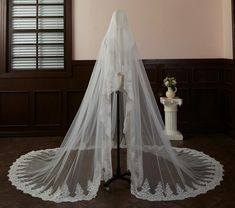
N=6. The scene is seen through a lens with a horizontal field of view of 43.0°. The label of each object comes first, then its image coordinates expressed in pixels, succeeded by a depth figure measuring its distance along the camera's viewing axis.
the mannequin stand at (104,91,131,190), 2.94
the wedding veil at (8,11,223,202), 2.83
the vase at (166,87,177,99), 4.89
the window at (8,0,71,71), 5.17
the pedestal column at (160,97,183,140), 4.82
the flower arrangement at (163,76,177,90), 4.84
